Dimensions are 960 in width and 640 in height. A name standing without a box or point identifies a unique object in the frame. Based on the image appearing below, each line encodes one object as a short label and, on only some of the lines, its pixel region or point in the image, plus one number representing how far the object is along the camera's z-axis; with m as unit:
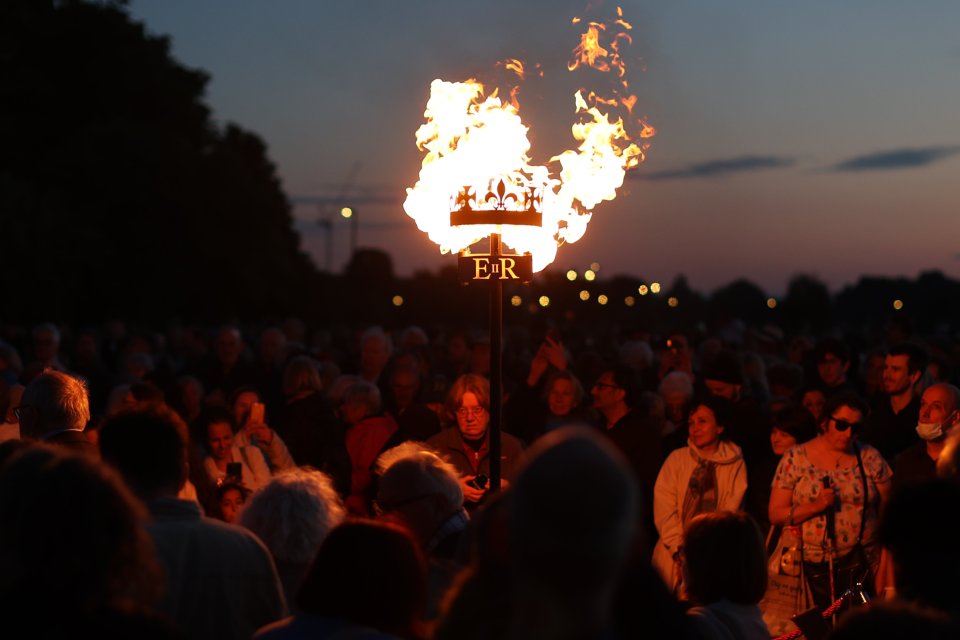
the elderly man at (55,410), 5.78
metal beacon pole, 6.91
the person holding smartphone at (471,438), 8.23
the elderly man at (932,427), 7.46
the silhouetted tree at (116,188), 34.09
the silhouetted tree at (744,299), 132.46
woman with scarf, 8.14
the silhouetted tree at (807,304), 90.06
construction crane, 58.91
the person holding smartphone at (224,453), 8.58
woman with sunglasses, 7.54
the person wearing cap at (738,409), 9.28
